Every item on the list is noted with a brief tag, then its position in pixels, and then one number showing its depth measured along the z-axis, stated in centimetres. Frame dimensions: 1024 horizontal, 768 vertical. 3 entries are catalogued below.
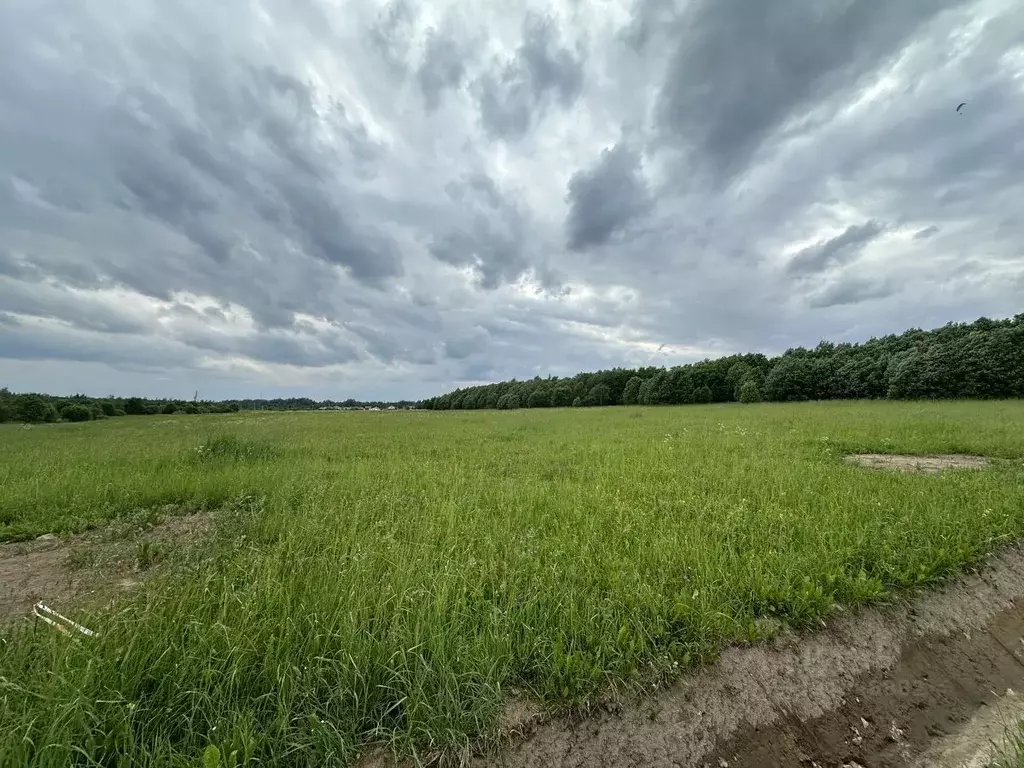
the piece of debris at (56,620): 324
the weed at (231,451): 1215
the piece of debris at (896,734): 338
